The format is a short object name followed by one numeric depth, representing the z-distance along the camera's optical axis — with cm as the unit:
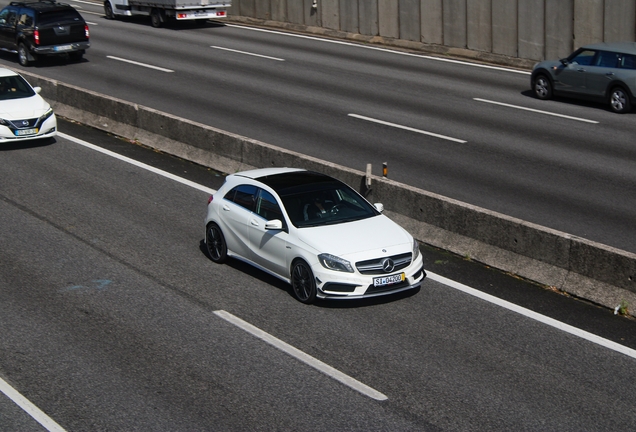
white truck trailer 3647
